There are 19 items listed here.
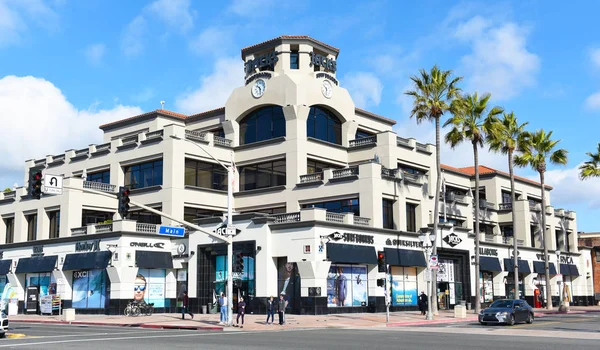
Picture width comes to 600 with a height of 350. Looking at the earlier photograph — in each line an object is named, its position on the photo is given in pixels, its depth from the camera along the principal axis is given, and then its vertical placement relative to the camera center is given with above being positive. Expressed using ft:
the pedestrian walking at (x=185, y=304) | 140.67 -5.58
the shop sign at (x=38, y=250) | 187.83 +7.80
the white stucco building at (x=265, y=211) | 155.33 +17.98
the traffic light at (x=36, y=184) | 87.10 +12.05
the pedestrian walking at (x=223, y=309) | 122.42 -5.82
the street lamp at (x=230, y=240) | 117.80 +6.43
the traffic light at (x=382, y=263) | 130.21 +2.38
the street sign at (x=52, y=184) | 90.89 +12.75
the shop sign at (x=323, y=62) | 195.00 +62.16
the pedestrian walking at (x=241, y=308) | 120.37 -5.55
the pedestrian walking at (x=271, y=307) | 122.01 -5.57
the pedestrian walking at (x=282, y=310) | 120.47 -5.96
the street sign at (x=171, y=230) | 117.89 +8.34
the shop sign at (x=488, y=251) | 197.21 +6.81
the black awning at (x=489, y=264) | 196.03 +3.10
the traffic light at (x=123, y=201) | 93.27 +10.51
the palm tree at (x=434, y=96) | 157.48 +41.65
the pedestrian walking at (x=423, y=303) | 155.33 -6.38
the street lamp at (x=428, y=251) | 139.54 +5.27
